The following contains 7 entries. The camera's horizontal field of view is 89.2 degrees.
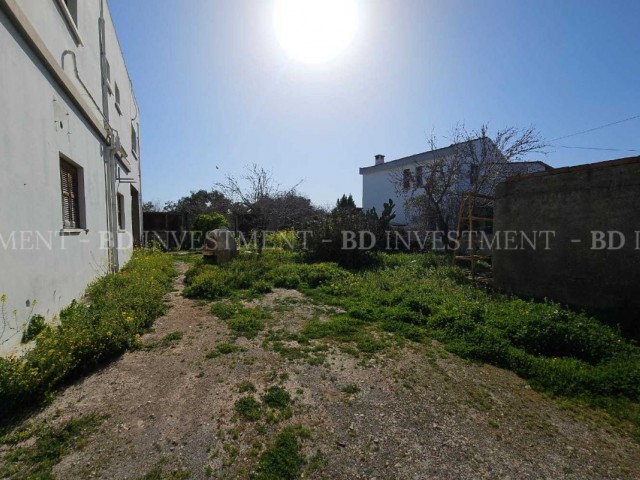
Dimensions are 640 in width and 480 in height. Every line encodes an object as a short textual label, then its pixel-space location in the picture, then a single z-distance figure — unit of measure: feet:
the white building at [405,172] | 44.78
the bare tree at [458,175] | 43.11
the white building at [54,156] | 10.46
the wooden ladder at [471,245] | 26.08
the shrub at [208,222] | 52.90
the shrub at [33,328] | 11.10
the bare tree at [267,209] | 44.42
